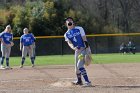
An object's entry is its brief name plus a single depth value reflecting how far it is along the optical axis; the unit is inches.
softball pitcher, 509.9
